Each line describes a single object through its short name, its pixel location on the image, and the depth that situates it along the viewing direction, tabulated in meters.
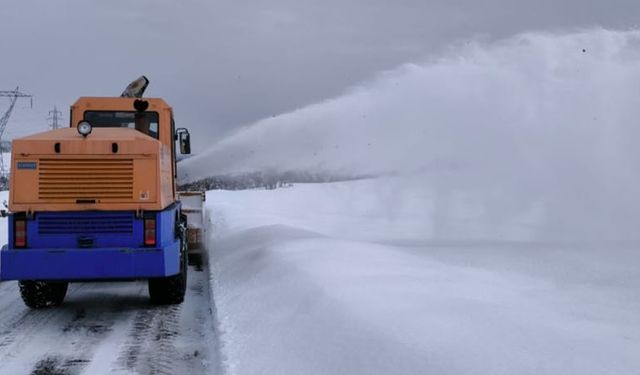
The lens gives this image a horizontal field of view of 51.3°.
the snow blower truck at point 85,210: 8.15
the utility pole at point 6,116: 59.32
